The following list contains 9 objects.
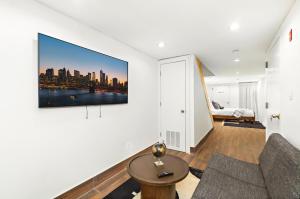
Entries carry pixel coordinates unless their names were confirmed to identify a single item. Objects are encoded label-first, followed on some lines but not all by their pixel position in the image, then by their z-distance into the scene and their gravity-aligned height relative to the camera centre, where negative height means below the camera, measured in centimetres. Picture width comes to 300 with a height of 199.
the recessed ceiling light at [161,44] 285 +112
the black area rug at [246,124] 639 -115
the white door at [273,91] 229 +15
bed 720 -75
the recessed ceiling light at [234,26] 212 +111
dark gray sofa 110 -84
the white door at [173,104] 360 -11
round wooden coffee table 144 -80
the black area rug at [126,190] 193 -128
